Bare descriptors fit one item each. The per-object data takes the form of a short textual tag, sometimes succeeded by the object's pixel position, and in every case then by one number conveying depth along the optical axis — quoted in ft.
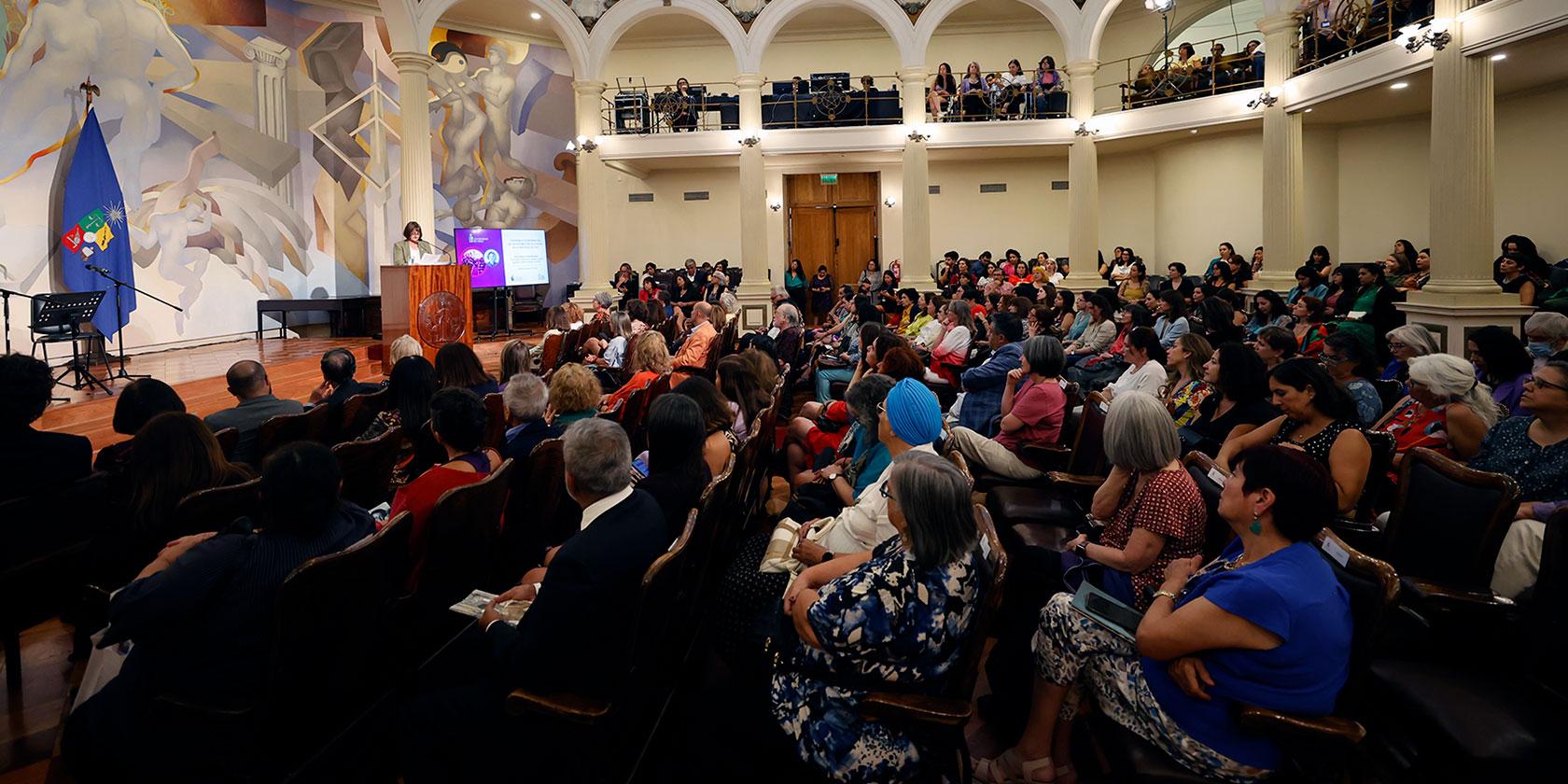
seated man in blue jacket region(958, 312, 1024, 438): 16.96
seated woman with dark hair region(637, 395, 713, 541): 8.79
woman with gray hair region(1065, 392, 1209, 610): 8.06
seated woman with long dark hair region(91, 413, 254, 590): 8.48
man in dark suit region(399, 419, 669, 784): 6.25
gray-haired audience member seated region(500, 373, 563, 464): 11.54
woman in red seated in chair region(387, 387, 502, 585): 8.78
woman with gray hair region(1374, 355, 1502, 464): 10.73
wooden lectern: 26.94
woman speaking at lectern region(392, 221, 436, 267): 29.04
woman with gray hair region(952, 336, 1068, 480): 13.52
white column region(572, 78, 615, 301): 44.62
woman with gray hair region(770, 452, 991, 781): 6.15
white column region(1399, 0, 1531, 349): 25.49
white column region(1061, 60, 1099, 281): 44.24
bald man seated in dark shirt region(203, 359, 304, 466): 12.00
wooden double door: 55.26
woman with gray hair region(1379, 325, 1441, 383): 14.53
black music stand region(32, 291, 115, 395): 26.66
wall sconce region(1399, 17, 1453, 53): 26.02
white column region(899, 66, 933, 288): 44.52
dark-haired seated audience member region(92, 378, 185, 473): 10.98
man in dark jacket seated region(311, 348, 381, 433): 14.60
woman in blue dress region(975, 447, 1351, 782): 5.88
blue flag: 32.78
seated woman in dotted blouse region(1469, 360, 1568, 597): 8.25
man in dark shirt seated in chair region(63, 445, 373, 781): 6.21
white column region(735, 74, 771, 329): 44.70
